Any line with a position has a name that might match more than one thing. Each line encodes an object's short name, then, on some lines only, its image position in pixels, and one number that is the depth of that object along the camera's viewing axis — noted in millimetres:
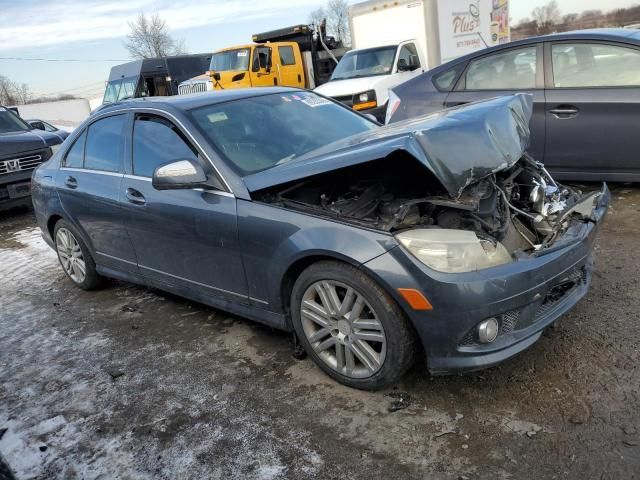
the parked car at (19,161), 8898
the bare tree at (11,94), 57688
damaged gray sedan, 2588
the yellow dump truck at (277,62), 15125
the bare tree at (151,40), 58000
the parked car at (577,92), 4961
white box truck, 11781
